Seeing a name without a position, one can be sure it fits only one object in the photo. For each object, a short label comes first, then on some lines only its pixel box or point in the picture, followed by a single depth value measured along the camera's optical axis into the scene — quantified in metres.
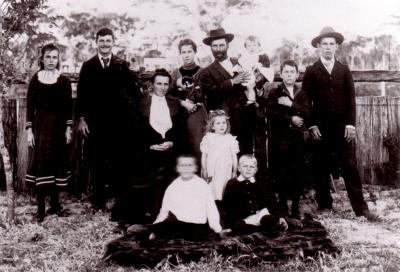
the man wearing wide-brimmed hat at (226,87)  4.91
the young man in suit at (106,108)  5.25
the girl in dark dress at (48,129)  5.11
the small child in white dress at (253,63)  5.07
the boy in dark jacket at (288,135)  5.00
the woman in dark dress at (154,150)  4.91
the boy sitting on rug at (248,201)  4.31
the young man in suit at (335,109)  5.19
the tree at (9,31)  4.80
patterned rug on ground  3.67
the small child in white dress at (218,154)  4.74
